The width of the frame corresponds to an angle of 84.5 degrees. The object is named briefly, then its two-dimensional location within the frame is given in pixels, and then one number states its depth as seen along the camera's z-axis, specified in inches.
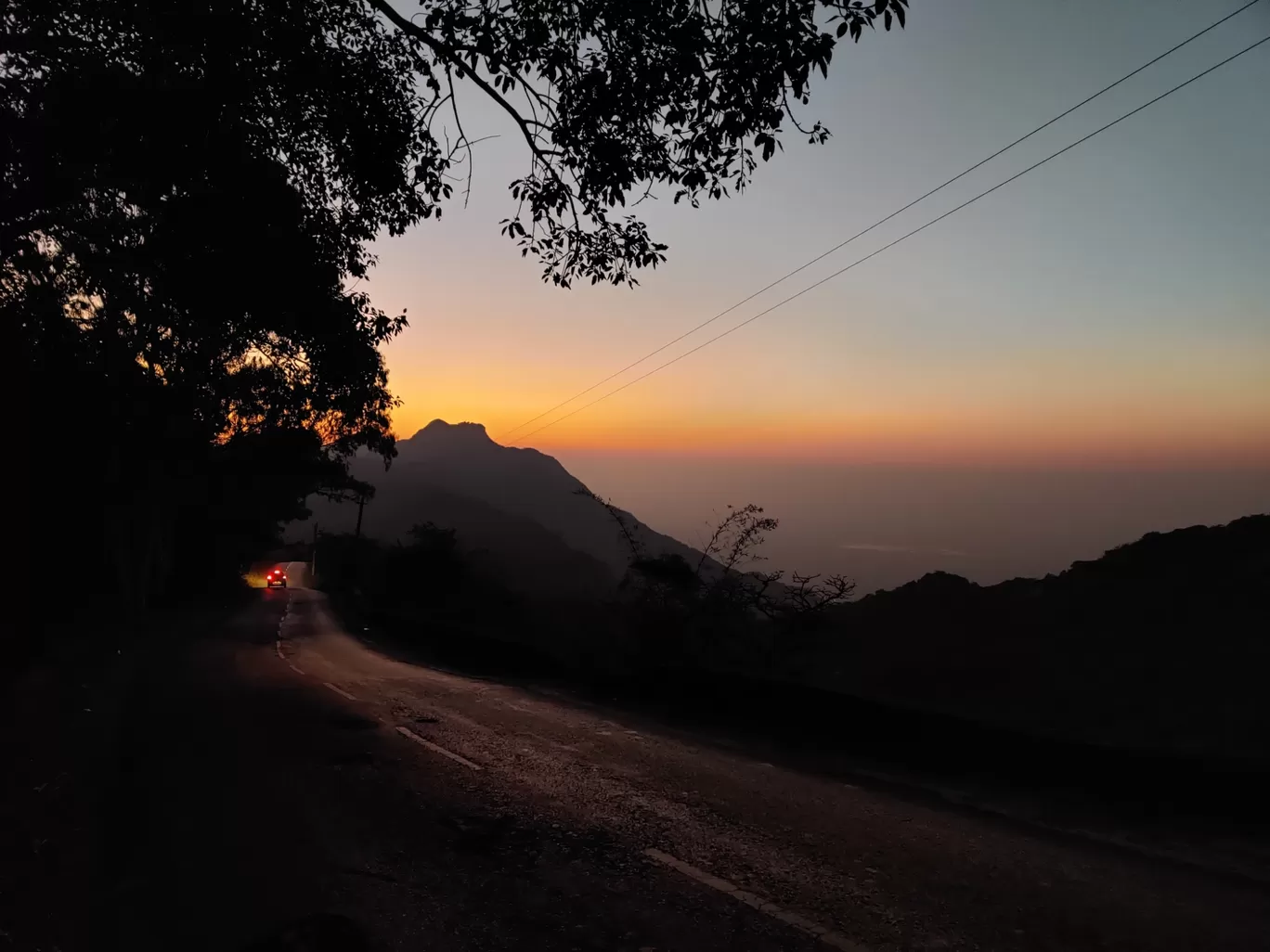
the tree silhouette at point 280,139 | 265.4
